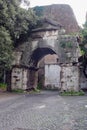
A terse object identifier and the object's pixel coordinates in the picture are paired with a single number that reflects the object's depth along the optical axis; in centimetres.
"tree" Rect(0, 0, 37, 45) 857
